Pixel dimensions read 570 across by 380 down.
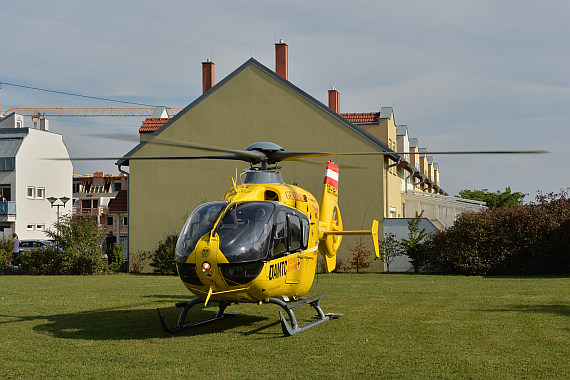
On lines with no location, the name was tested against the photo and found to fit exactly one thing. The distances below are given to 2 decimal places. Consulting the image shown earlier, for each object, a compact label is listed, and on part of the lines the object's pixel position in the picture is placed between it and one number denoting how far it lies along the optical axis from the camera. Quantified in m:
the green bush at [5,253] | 28.70
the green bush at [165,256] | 28.04
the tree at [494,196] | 72.44
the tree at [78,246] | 27.75
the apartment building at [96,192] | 93.19
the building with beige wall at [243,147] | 28.05
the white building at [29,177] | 54.78
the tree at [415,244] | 27.00
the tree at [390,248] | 27.45
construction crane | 95.85
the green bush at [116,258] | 28.81
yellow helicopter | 10.67
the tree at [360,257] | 27.67
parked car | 39.09
